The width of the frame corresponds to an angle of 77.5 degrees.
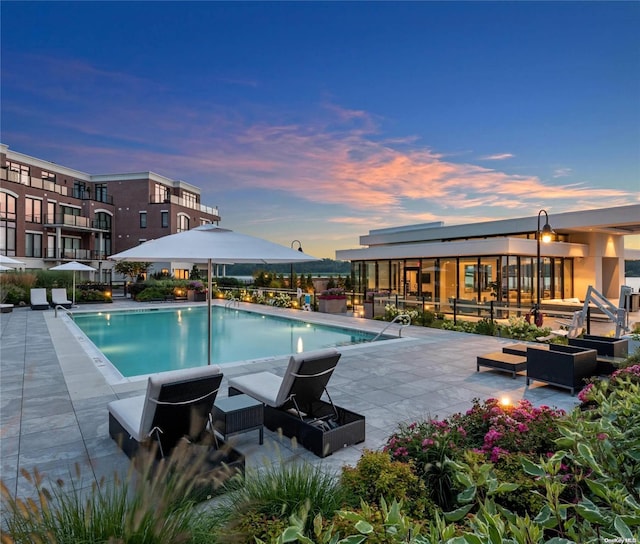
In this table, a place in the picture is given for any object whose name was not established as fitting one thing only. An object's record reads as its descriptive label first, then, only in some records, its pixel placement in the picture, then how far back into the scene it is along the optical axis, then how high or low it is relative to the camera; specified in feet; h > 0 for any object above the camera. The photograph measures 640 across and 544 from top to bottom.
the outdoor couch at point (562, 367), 20.10 -4.73
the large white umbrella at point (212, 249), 20.92 +1.42
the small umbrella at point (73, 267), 61.72 +1.18
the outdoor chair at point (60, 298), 63.71 -3.84
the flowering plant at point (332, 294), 61.05 -2.90
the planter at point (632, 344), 25.53 -4.38
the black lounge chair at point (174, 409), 11.02 -3.87
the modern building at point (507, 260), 58.95 +2.62
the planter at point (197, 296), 81.00 -4.30
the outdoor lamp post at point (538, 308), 37.70 -3.03
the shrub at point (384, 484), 8.06 -4.38
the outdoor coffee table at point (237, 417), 13.49 -4.91
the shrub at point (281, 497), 7.20 -4.26
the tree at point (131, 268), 101.30 +1.69
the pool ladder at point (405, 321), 43.75 -5.09
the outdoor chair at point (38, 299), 61.46 -3.91
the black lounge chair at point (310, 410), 13.41 -5.09
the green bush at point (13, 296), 65.62 -3.58
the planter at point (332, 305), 60.49 -4.54
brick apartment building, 100.83 +18.97
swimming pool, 33.37 -6.72
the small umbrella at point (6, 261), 37.98 +1.30
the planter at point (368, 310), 53.31 -4.66
